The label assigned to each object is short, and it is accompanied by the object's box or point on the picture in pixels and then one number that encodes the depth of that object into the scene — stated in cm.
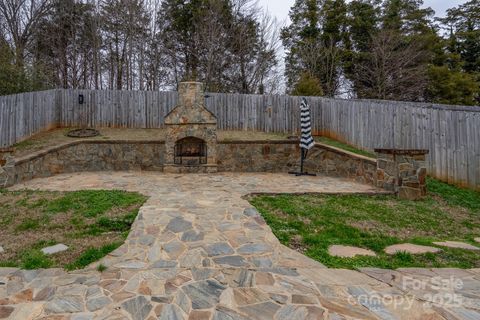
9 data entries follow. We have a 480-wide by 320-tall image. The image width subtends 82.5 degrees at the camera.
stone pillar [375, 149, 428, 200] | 506
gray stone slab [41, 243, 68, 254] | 291
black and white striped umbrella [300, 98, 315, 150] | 744
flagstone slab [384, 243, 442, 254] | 297
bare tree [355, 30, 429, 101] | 1507
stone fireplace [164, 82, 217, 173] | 806
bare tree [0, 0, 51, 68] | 1211
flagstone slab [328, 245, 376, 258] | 289
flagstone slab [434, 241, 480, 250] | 311
